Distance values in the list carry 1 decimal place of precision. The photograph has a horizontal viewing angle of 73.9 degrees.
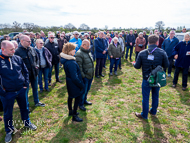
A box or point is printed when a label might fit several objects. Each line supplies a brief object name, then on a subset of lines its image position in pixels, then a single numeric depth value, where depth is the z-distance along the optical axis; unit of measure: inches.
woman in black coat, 119.9
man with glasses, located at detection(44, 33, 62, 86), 223.3
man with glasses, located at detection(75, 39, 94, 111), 145.2
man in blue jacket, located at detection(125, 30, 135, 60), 398.6
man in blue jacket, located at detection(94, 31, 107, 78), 266.2
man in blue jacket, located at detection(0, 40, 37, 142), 105.4
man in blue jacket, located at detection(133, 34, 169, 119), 124.2
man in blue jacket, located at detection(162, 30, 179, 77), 264.2
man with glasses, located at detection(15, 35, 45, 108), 142.9
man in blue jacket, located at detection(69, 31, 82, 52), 229.6
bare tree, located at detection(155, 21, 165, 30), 1969.7
